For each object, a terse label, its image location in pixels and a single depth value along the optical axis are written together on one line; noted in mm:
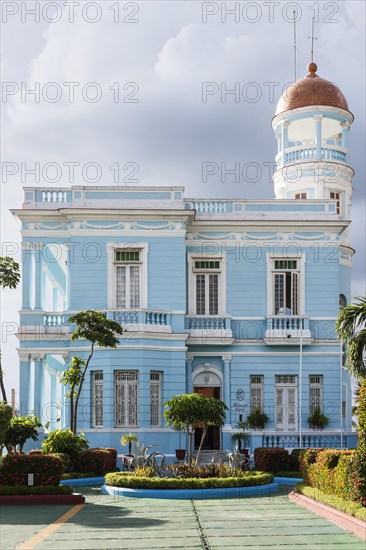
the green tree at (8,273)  28906
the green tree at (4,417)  20406
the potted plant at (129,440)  28375
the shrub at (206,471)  23031
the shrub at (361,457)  16188
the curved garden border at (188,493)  21609
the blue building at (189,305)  29859
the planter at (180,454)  29297
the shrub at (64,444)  25859
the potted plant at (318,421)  30672
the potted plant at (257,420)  30703
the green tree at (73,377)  27641
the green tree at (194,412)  23672
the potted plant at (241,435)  30141
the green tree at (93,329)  27359
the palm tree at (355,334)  23500
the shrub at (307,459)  21156
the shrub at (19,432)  25578
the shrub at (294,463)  27469
